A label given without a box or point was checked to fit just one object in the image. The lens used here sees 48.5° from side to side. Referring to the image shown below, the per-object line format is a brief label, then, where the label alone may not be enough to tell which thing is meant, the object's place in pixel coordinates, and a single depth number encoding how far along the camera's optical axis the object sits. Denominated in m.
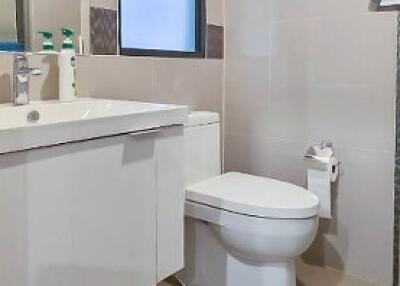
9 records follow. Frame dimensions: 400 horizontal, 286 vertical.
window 1.85
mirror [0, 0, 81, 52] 1.40
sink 0.92
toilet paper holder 1.84
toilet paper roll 1.83
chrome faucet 1.34
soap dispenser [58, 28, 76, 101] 1.47
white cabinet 0.94
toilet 1.48
